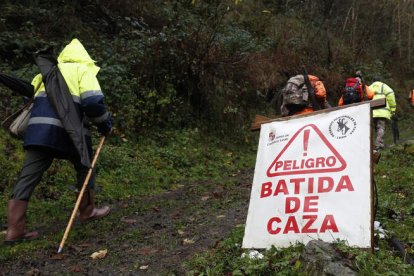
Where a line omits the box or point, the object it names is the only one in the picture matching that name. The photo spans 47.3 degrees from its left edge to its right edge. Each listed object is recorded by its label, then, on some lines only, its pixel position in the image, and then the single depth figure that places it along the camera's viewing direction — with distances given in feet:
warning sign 12.96
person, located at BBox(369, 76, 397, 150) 39.19
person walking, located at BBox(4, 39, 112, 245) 17.49
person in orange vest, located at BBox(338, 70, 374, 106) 31.73
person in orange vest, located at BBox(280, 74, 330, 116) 18.34
